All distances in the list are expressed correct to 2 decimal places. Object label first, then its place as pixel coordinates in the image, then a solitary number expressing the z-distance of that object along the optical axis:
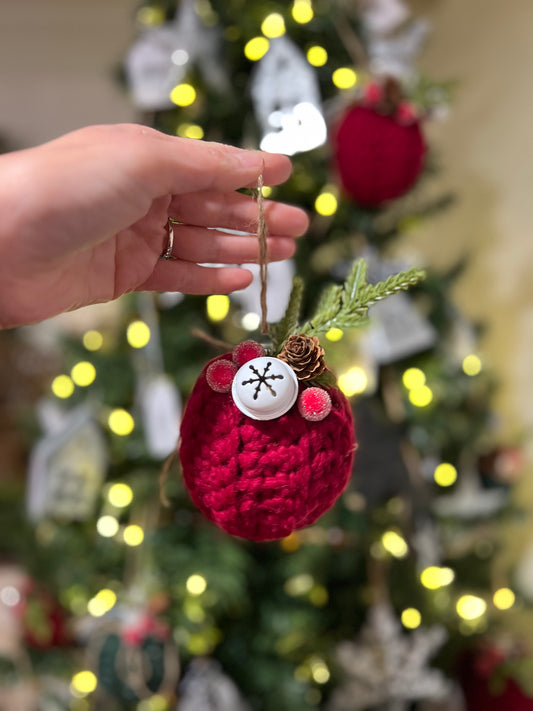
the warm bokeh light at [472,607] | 1.02
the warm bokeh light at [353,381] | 0.80
